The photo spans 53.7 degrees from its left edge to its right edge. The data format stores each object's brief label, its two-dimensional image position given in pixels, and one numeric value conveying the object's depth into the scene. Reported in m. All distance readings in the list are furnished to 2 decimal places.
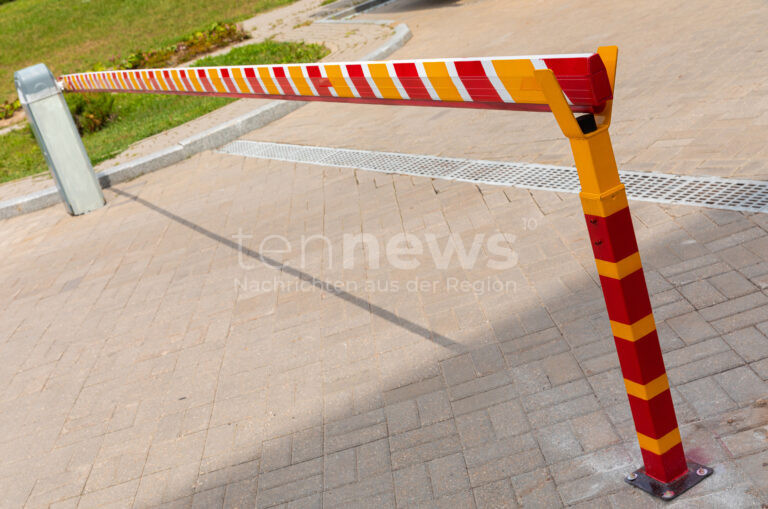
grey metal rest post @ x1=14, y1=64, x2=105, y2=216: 8.28
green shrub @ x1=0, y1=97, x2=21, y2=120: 16.80
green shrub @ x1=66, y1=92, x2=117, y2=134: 12.55
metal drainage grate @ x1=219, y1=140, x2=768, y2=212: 4.62
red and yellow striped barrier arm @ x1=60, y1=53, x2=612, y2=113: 2.10
